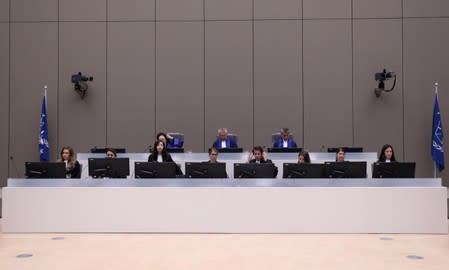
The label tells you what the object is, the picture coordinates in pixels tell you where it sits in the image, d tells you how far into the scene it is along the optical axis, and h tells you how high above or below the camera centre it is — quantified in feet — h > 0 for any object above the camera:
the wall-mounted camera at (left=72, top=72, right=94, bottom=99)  36.80 +3.78
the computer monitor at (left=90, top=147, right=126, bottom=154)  31.24 -1.23
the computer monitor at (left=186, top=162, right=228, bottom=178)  21.71 -1.72
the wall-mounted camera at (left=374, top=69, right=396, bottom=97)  35.99 +4.02
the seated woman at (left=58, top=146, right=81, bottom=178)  23.97 -1.59
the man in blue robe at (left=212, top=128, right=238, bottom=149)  32.81 -0.61
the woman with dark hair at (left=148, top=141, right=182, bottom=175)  25.86 -1.18
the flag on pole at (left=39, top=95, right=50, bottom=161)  36.50 -0.33
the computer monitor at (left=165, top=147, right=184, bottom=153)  29.89 -1.10
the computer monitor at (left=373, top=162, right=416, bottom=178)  21.56 -1.65
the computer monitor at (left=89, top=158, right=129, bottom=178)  22.27 -1.65
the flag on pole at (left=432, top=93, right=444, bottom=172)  35.12 -0.46
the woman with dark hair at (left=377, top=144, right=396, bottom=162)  25.81 -1.19
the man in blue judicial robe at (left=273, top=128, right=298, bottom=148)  32.12 -0.59
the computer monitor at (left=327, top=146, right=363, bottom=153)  29.71 -1.07
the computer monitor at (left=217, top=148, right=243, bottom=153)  29.09 -1.07
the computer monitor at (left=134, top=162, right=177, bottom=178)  21.68 -1.68
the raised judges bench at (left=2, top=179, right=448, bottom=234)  21.11 -3.20
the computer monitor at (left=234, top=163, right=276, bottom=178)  21.66 -1.70
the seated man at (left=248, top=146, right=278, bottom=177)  25.66 -1.26
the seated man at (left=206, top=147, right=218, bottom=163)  26.30 -1.18
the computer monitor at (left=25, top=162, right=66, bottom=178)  21.74 -1.70
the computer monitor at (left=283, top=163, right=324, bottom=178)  21.62 -1.67
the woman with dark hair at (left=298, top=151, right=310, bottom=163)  24.54 -1.29
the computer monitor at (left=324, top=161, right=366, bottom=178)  21.59 -1.62
